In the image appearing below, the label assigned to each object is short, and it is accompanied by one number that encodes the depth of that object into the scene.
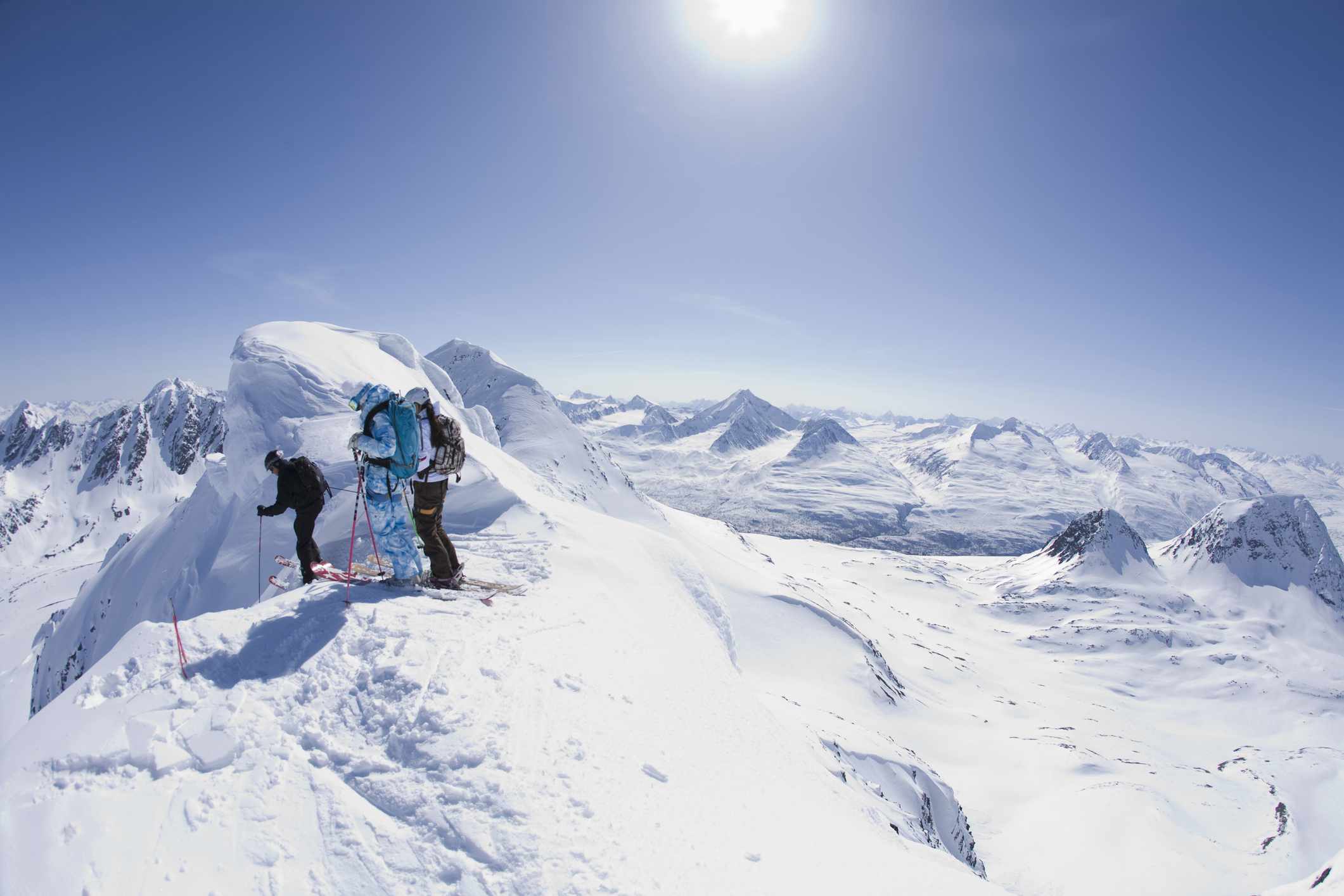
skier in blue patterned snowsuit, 10.55
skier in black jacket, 11.15
